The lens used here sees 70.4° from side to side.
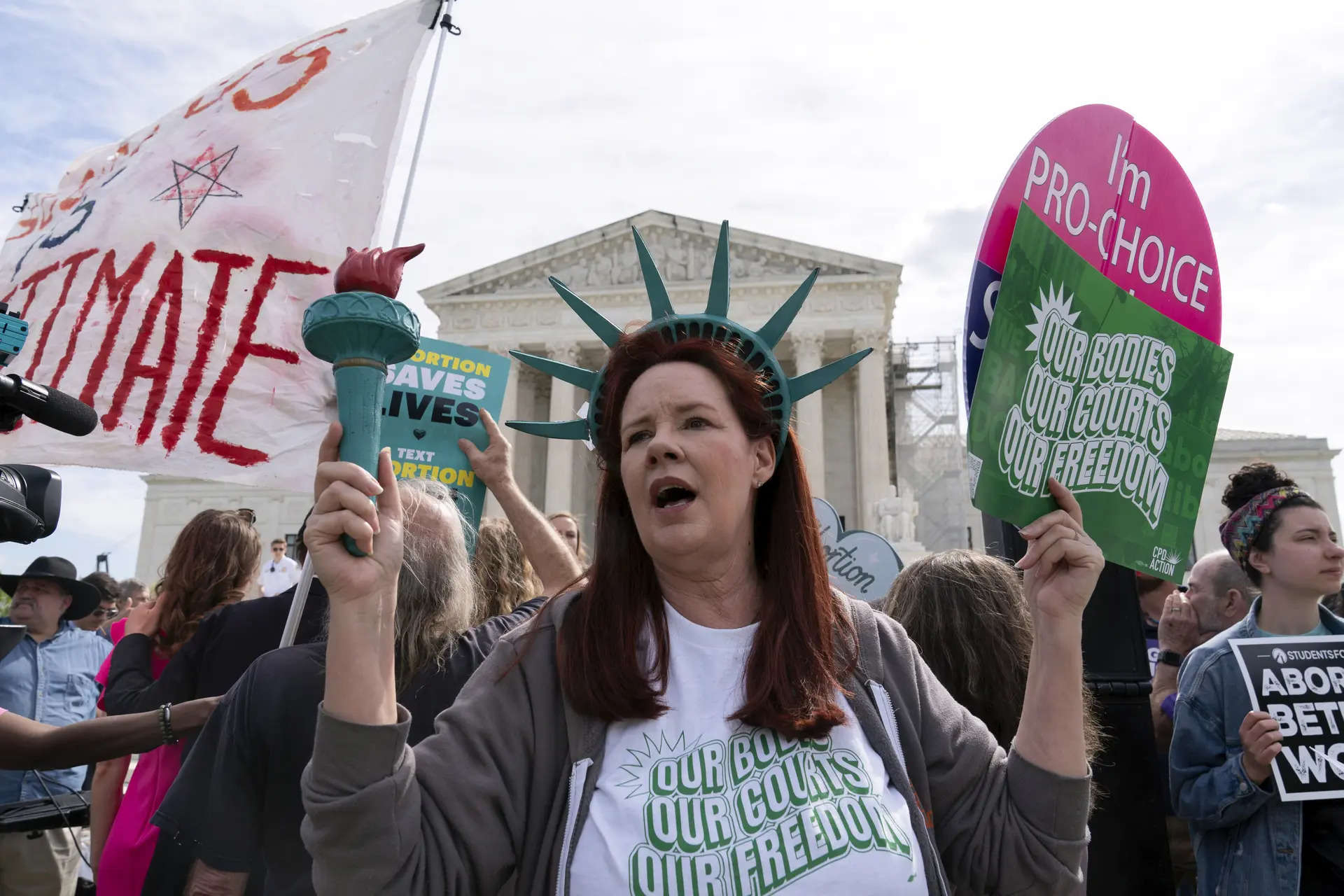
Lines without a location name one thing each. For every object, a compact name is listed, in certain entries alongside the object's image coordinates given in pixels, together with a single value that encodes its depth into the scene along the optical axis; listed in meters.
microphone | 1.85
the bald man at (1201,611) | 4.38
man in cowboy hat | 4.38
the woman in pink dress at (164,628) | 3.45
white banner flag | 3.33
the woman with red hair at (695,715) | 1.32
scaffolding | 39.56
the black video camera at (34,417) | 1.87
